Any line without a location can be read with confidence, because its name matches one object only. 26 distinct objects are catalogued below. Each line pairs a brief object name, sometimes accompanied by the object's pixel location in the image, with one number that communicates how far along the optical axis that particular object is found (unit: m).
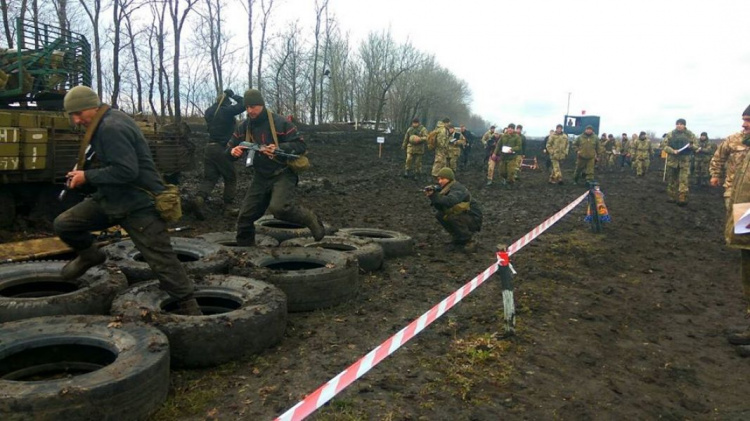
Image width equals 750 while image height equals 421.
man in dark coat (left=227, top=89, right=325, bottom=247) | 6.01
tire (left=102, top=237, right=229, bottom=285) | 5.01
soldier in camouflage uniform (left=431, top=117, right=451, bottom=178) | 16.94
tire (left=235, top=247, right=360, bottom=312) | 5.05
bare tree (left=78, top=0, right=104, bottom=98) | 22.25
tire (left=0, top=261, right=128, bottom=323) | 3.93
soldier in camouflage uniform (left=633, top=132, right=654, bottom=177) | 25.01
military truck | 7.31
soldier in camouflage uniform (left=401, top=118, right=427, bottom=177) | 18.11
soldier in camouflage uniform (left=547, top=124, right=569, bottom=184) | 17.98
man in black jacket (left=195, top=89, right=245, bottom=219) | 9.55
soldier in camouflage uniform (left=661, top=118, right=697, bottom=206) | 13.30
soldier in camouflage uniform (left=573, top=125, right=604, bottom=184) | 16.64
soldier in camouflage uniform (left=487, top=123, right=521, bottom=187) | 17.03
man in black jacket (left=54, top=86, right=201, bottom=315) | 3.83
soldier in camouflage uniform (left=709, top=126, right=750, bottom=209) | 8.67
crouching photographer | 7.80
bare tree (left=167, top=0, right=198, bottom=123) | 23.97
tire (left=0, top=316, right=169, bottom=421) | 2.68
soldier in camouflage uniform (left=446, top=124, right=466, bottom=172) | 17.42
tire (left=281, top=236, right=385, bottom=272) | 6.48
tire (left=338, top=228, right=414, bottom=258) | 7.43
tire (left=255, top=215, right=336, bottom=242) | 7.30
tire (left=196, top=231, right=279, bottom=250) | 6.61
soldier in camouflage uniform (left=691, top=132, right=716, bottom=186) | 17.94
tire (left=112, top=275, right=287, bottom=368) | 3.75
